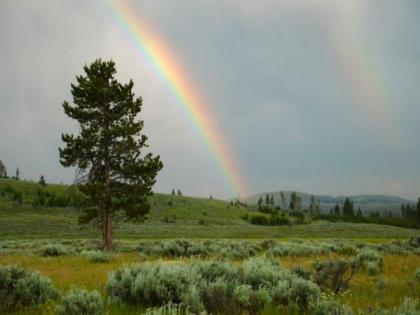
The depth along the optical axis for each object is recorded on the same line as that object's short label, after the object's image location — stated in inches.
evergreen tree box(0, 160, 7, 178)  6879.9
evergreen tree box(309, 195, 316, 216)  6618.1
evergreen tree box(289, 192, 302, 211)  6843.5
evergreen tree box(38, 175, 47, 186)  5994.1
